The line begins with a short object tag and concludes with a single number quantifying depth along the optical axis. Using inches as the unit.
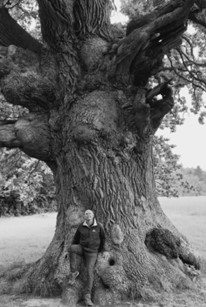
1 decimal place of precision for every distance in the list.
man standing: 239.3
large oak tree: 251.4
